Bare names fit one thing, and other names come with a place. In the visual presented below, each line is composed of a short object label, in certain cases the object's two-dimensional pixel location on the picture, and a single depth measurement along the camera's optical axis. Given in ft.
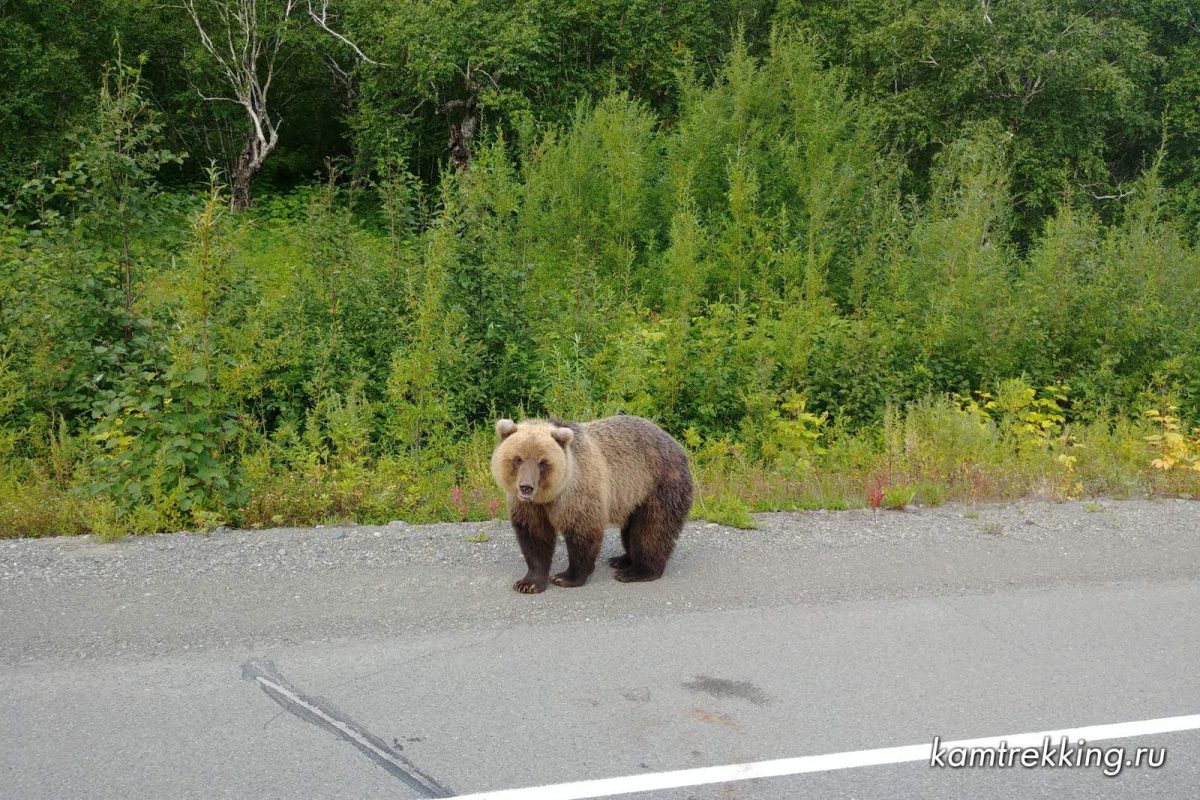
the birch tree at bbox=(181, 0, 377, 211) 80.12
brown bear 19.89
